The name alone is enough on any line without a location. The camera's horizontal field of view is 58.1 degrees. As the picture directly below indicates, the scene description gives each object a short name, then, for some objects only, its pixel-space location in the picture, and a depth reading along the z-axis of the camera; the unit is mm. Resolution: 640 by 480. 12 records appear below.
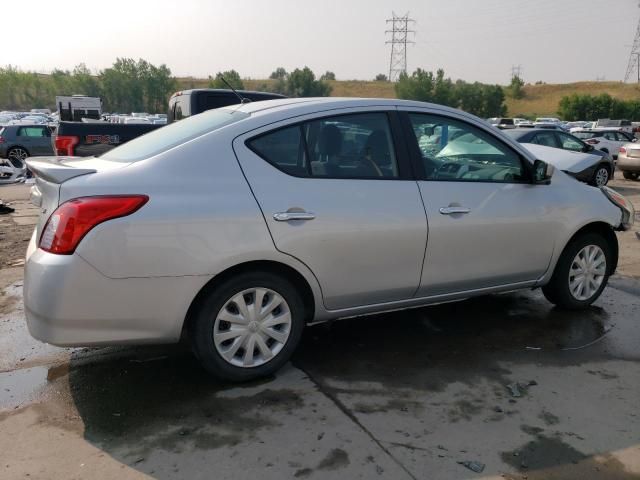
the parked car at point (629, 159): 17000
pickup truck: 8602
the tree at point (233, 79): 71038
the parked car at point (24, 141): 19359
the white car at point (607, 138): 21525
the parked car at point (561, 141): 13152
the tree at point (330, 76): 122012
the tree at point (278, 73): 123800
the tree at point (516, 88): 99562
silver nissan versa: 3107
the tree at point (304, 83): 76000
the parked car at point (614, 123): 42759
